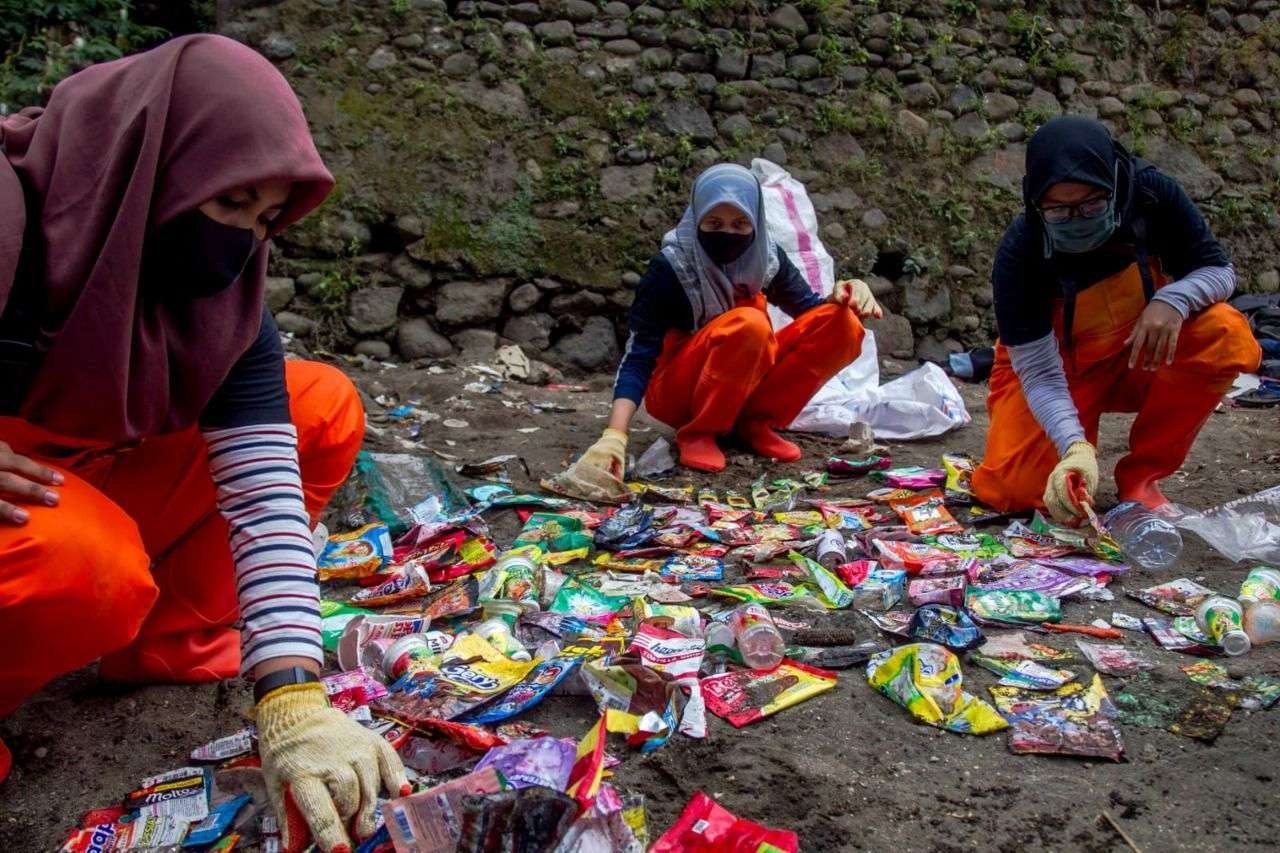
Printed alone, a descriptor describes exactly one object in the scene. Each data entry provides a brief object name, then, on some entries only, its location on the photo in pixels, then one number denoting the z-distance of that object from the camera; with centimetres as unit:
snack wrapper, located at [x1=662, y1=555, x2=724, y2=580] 240
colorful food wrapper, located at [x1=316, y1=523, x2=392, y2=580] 240
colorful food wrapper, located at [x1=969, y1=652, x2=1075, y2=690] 179
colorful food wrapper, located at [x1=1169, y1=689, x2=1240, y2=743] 162
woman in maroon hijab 134
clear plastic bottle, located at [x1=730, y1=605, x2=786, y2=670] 187
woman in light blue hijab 343
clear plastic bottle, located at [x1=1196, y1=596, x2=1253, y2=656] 192
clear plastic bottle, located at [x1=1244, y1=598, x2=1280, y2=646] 196
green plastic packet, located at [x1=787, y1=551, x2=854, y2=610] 220
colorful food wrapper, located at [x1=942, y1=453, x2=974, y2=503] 309
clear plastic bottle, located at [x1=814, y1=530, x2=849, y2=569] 248
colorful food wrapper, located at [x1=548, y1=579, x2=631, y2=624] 216
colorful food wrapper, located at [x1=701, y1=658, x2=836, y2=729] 170
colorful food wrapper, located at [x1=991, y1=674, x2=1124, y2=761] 157
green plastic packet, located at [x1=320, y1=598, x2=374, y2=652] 204
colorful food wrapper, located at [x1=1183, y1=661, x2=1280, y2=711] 171
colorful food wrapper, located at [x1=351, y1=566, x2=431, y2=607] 226
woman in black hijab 250
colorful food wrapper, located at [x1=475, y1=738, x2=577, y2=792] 137
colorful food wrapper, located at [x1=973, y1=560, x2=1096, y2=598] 223
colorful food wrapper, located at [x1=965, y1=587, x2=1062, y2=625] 209
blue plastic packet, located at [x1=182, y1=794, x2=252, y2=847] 141
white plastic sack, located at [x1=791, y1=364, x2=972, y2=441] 400
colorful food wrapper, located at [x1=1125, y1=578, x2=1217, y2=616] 214
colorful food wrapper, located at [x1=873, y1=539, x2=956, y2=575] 241
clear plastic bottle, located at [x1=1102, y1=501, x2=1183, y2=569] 249
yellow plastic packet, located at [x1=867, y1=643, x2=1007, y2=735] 167
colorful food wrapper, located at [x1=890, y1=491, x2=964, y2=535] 277
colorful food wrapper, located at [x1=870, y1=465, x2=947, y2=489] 324
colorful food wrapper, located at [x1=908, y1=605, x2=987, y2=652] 195
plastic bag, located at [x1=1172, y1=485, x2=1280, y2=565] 246
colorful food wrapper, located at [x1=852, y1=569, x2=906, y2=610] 218
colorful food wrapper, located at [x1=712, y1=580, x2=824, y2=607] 219
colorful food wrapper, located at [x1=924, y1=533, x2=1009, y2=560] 254
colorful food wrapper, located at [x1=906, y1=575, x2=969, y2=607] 216
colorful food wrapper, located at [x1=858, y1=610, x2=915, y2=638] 202
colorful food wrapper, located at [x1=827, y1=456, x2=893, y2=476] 344
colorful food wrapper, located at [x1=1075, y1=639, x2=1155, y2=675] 185
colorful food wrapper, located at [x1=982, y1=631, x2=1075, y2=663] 191
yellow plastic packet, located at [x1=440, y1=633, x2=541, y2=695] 175
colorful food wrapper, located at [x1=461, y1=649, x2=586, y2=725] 168
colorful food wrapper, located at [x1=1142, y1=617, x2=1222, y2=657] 194
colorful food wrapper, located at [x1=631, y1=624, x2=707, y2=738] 165
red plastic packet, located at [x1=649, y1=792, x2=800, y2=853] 129
